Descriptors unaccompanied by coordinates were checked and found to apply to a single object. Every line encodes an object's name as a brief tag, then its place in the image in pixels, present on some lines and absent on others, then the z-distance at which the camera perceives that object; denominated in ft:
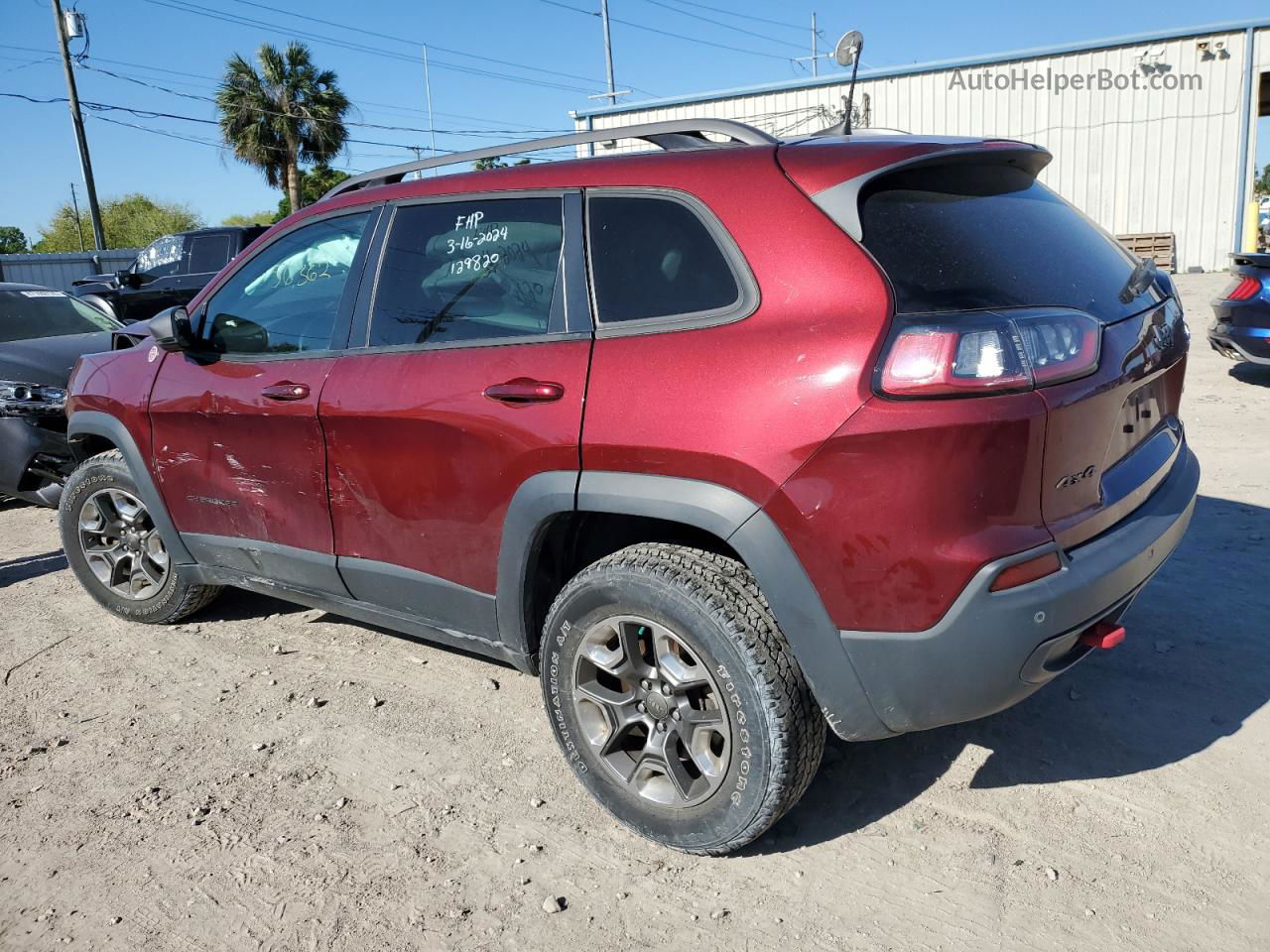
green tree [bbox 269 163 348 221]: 127.34
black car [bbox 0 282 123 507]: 19.49
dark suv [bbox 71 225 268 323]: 42.27
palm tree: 109.60
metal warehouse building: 67.82
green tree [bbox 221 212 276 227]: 165.72
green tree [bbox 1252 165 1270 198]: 222.97
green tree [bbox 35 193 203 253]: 192.75
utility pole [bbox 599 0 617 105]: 126.31
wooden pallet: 70.13
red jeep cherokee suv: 7.11
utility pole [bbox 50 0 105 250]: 84.02
